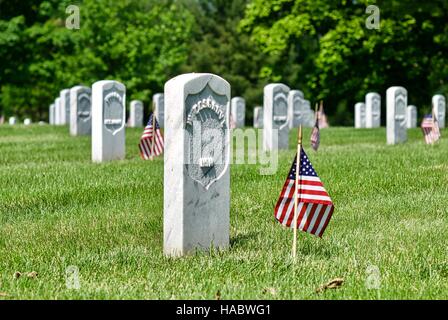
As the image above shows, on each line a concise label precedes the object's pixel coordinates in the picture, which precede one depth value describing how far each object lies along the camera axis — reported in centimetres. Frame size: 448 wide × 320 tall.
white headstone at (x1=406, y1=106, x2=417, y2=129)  3744
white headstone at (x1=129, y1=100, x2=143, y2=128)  3894
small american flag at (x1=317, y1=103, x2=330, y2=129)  3847
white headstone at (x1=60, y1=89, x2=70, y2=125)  3429
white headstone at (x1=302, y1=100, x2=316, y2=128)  3856
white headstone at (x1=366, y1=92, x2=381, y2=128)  3309
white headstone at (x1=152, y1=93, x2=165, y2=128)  3522
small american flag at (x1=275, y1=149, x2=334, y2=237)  755
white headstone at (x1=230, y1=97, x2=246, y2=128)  3762
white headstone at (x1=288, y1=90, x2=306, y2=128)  3234
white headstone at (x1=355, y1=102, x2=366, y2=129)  3681
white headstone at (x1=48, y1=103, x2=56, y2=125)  4751
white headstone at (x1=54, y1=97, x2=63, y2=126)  3811
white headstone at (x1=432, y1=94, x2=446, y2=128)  3222
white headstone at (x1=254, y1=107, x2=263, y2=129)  4228
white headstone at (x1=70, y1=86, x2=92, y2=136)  2420
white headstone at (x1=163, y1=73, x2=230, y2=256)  763
